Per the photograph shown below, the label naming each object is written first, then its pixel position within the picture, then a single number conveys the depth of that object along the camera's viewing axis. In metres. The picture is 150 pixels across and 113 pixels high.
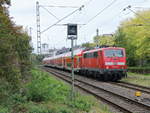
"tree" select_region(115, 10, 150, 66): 42.66
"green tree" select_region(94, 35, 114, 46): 68.38
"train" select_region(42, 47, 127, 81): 25.64
